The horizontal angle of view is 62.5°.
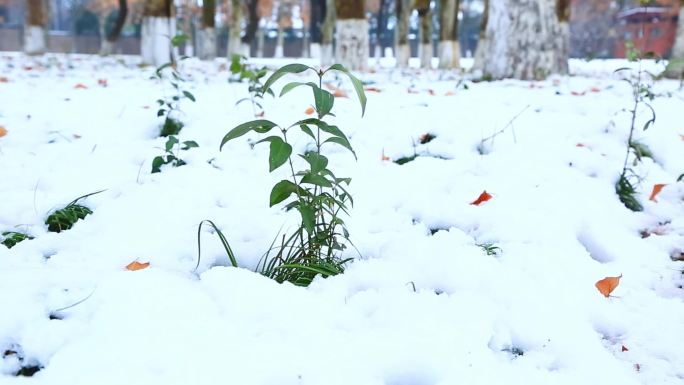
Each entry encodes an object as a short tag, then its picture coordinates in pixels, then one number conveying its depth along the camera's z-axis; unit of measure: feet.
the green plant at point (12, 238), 6.36
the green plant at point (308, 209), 4.94
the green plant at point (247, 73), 12.04
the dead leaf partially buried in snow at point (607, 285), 5.94
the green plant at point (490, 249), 6.33
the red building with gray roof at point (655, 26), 96.07
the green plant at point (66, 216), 6.92
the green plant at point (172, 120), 11.18
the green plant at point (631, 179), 8.77
